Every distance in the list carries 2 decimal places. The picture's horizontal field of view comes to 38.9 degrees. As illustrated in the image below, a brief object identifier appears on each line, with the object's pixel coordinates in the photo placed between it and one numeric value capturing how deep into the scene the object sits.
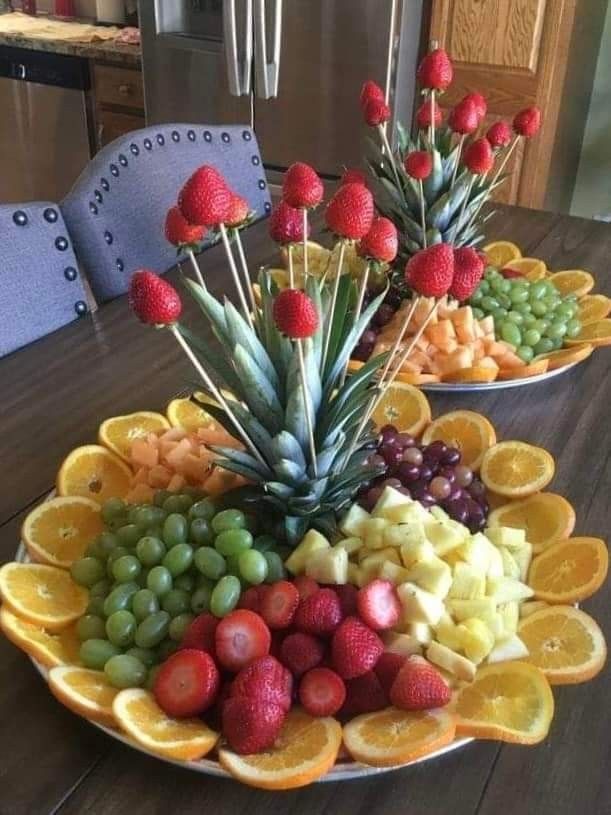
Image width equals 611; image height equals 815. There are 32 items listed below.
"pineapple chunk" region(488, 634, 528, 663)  0.79
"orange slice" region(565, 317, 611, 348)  1.40
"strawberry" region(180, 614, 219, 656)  0.77
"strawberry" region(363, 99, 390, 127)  1.45
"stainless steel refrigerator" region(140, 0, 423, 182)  2.87
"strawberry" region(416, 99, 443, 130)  1.50
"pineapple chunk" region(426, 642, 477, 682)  0.75
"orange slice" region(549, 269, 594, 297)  1.58
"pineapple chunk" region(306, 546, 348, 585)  0.82
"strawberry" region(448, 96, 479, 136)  1.43
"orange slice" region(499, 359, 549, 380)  1.32
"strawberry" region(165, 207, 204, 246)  0.84
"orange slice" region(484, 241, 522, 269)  1.73
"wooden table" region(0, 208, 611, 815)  0.71
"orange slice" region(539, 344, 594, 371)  1.35
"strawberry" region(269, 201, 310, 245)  0.89
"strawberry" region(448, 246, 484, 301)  0.86
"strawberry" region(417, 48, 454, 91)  1.42
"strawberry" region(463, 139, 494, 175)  1.33
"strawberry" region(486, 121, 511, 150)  1.45
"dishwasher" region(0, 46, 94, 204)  3.61
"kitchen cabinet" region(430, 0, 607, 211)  2.76
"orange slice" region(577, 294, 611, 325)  1.50
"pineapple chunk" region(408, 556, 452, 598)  0.79
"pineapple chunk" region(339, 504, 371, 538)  0.88
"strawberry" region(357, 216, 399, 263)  0.86
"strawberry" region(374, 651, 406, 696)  0.75
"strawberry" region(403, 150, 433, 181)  1.34
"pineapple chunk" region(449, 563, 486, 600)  0.81
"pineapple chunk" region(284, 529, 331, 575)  0.85
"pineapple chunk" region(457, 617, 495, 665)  0.77
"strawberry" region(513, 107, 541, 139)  1.48
